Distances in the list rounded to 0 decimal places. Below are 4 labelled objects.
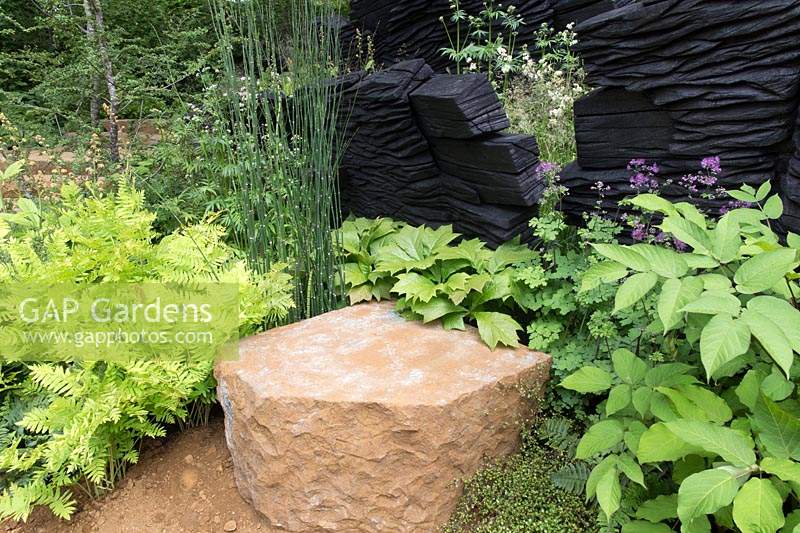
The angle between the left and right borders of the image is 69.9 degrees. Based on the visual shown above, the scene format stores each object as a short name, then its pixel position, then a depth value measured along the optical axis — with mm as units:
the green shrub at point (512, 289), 1986
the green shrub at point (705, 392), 1038
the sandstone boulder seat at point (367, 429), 1755
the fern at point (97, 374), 1865
